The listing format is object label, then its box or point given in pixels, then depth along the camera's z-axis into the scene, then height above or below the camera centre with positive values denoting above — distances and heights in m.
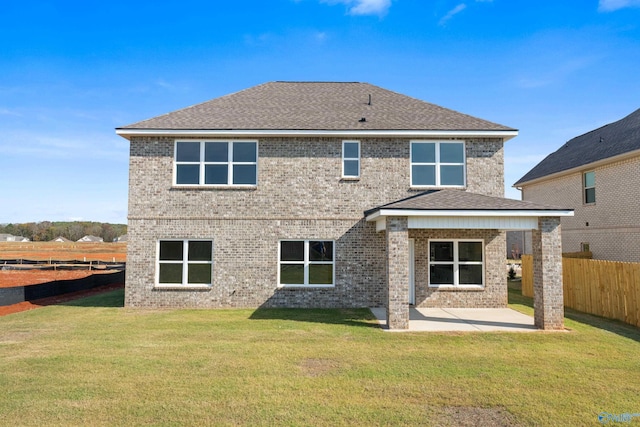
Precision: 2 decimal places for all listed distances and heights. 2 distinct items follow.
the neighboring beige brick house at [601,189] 16.86 +2.55
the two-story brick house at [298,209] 13.66 +0.96
